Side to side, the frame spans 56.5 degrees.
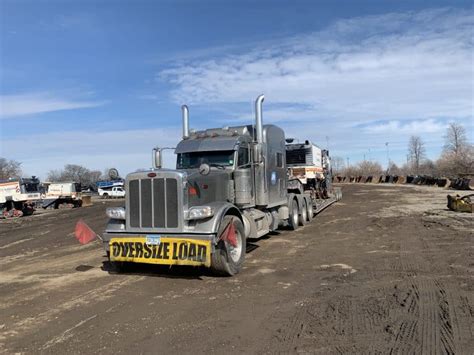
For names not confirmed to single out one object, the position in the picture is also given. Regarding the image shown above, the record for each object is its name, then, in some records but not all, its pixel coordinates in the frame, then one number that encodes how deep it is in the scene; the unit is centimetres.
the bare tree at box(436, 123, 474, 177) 5410
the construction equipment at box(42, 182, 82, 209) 4231
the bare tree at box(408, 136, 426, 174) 12311
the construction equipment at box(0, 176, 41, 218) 3403
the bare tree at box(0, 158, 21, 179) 9725
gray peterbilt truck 789
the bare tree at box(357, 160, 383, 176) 10560
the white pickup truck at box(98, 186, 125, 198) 6188
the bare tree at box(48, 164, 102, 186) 13938
